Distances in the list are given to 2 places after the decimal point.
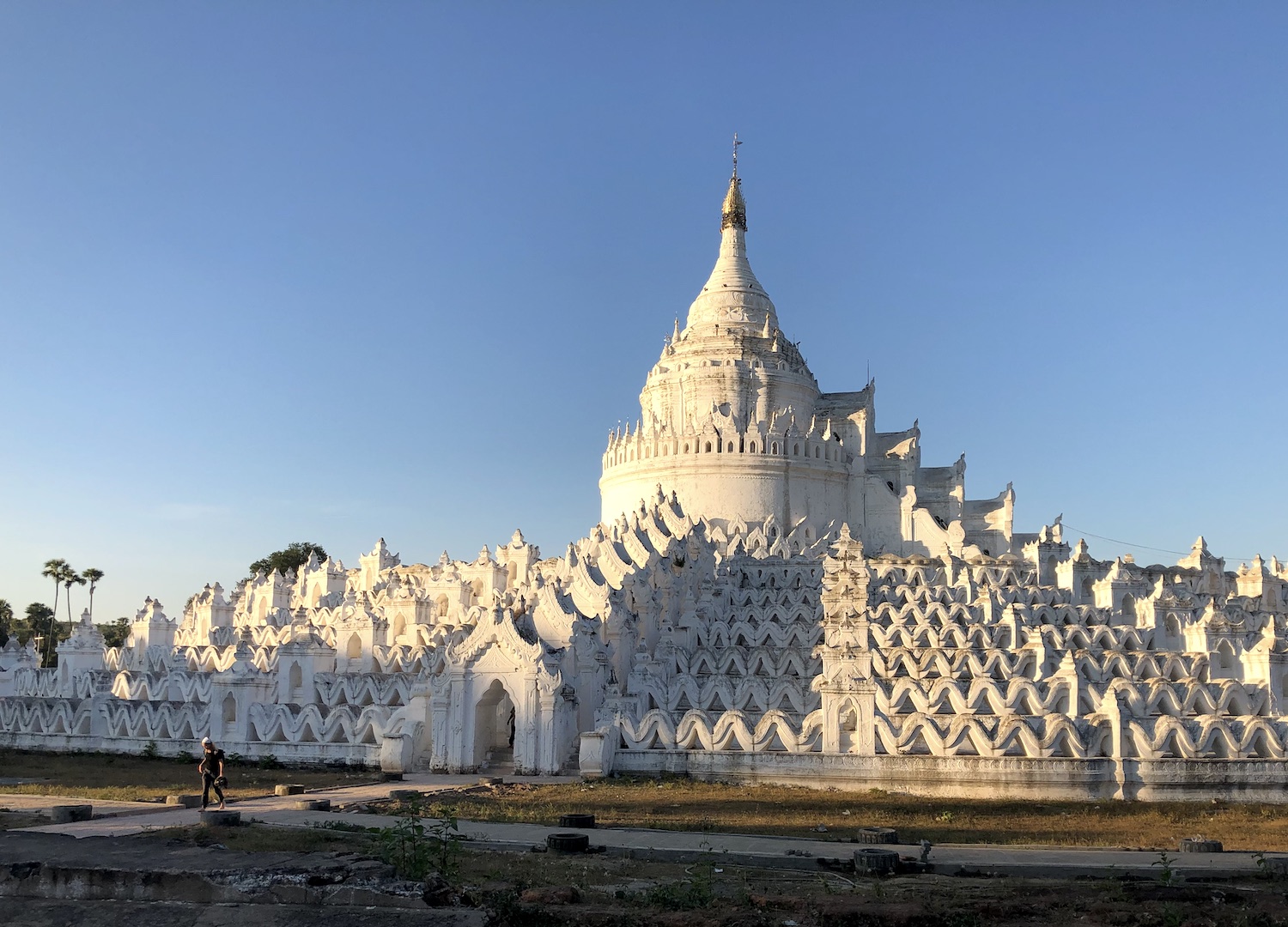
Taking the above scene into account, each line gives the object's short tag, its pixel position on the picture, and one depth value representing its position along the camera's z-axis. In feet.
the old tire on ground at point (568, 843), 53.31
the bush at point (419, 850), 41.14
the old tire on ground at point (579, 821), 63.41
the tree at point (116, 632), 310.24
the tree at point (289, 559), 292.40
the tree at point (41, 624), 301.84
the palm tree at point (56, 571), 305.12
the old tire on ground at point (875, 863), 48.88
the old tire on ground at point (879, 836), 58.65
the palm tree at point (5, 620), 279.69
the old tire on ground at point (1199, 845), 57.77
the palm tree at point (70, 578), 306.35
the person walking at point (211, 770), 69.51
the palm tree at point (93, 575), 311.86
